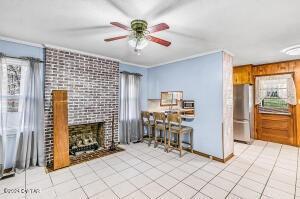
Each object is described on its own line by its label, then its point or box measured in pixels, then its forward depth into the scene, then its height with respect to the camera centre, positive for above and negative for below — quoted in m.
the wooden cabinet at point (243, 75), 4.79 +0.81
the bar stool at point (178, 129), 3.61 -0.68
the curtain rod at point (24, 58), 2.67 +0.81
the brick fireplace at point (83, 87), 3.20 +0.33
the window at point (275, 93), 4.38 +0.21
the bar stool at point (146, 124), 4.47 -0.69
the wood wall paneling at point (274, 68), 4.35 +0.95
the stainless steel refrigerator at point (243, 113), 4.50 -0.37
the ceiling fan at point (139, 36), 1.95 +0.83
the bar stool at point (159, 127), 4.00 -0.70
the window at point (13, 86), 2.86 +0.28
